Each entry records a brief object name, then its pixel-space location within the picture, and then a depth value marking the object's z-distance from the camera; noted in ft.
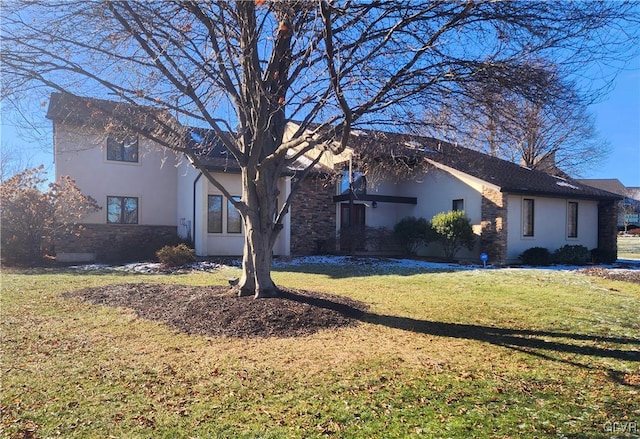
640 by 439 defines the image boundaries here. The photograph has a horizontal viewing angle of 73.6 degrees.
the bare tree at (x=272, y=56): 18.78
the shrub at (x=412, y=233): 61.31
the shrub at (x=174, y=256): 46.09
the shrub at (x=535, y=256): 55.06
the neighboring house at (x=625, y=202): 163.84
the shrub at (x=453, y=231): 56.13
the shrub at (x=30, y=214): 47.73
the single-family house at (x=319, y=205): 55.21
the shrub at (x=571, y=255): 57.77
